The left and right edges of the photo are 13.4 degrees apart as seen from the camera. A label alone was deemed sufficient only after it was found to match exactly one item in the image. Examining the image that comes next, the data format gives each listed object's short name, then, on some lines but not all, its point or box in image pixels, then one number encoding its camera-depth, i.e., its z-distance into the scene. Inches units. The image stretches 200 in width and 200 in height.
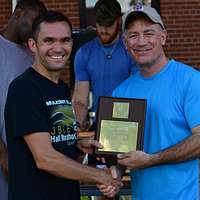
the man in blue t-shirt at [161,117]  163.2
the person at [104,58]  261.8
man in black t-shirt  158.4
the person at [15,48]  202.2
